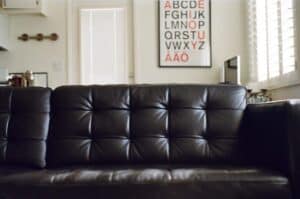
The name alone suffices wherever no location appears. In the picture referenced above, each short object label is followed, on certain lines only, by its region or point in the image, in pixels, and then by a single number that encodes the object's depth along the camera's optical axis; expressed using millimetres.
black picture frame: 4906
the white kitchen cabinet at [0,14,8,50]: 4832
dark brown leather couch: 2068
